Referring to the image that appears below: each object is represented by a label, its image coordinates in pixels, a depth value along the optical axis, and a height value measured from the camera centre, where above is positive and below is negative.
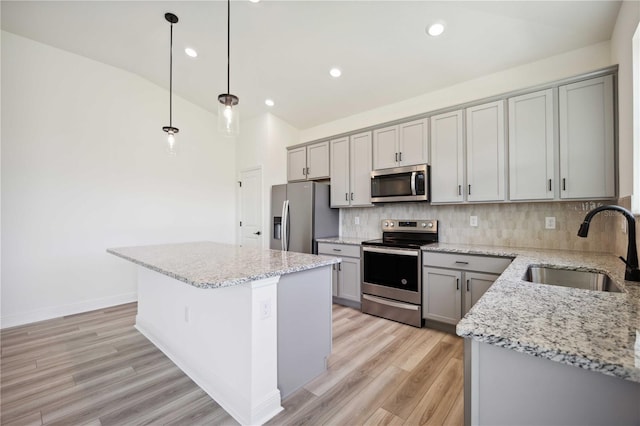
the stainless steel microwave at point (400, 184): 3.10 +0.38
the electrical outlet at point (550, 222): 2.64 -0.06
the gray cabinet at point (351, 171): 3.69 +0.64
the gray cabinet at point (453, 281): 2.50 -0.64
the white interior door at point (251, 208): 4.59 +0.13
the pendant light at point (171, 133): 2.69 +0.82
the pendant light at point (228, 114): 2.14 +0.82
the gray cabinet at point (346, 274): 3.46 -0.77
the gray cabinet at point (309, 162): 4.16 +0.86
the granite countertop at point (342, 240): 3.54 -0.34
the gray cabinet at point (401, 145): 3.17 +0.88
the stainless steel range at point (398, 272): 2.92 -0.65
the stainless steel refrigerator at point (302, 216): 3.88 -0.01
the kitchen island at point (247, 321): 1.59 -0.73
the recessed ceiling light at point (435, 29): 2.42 +1.71
